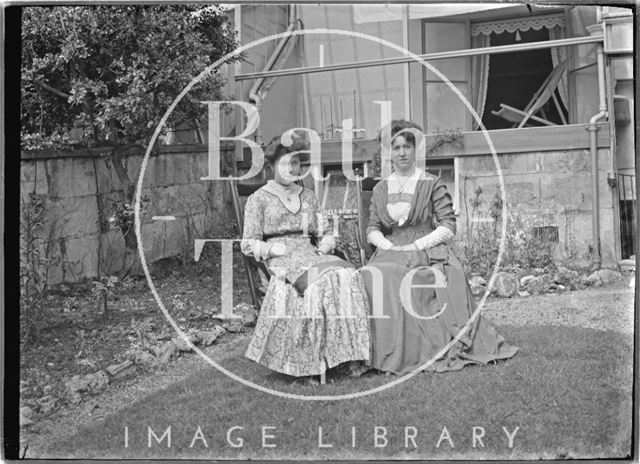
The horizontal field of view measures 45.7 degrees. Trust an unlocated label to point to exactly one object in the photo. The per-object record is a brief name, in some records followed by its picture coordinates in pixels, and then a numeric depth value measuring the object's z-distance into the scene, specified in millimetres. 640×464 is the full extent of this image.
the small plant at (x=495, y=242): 6492
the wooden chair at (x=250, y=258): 4805
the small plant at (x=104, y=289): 5352
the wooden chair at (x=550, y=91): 8539
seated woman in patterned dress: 4391
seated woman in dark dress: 4535
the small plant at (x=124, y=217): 5945
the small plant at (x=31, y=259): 4703
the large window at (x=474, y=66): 8844
